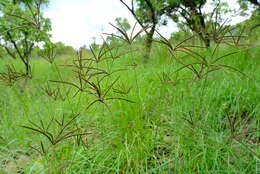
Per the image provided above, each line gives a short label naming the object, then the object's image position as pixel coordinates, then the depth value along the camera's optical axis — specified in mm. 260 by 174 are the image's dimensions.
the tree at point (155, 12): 3801
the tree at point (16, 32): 3193
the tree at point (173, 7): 3799
